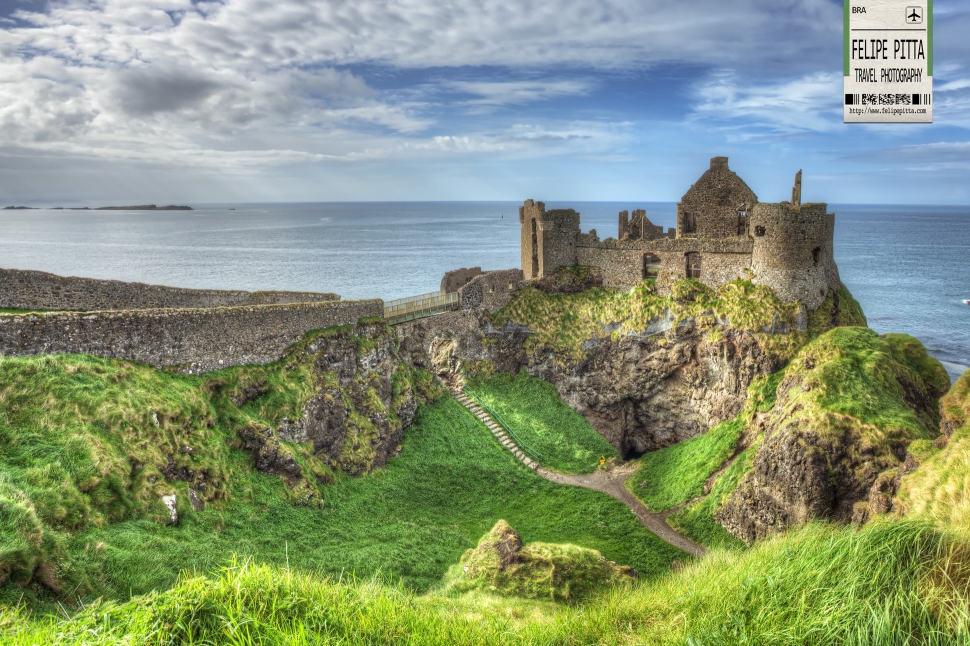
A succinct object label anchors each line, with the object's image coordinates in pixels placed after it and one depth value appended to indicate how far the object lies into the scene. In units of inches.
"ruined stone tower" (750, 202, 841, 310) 1269.7
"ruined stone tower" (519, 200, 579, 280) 1583.4
